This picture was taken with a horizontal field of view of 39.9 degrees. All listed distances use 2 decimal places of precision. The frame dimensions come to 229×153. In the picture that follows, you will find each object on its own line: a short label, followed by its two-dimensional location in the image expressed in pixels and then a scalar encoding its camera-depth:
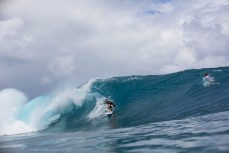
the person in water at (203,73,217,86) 31.44
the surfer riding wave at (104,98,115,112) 26.89
